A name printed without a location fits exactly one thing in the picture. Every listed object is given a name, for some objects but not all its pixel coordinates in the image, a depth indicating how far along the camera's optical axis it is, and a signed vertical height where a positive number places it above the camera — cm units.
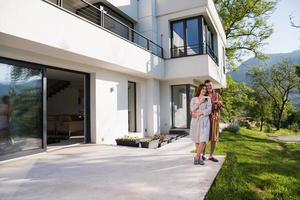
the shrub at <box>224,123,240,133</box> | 1531 -117
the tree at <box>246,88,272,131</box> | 3397 +15
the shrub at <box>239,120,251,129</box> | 3161 -188
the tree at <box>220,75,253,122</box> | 2192 +139
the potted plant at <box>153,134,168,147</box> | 895 -112
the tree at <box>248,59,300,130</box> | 3306 +394
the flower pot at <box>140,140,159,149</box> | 817 -112
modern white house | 565 +161
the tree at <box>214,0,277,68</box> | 2055 +784
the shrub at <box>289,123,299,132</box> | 3398 -259
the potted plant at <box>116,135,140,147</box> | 828 -105
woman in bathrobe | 480 -8
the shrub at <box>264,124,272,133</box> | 3139 -259
